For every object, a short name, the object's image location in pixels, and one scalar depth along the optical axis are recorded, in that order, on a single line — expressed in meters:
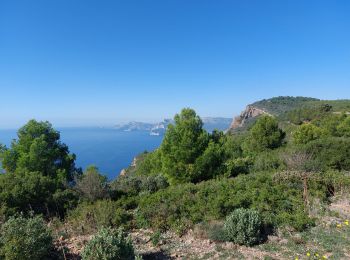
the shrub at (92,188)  11.33
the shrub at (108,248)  5.37
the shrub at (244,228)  6.77
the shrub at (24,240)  5.45
